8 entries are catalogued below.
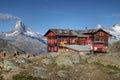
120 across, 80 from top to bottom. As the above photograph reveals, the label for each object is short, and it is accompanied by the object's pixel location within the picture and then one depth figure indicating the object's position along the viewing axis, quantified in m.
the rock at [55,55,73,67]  27.12
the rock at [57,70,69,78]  22.88
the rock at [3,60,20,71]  24.43
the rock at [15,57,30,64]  27.76
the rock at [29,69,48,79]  22.32
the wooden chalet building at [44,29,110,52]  50.32
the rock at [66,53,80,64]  28.66
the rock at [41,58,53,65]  28.18
